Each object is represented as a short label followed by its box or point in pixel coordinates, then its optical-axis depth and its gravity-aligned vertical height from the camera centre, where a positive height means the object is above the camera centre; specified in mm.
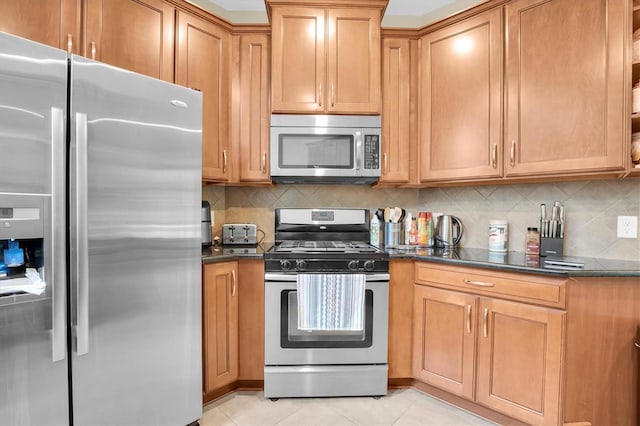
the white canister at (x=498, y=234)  2045 -168
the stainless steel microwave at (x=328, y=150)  2133 +394
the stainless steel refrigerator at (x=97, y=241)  1097 -142
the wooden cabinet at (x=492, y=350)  1511 -766
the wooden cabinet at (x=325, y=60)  2092 +996
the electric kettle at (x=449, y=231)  2311 -169
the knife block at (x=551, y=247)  1867 -228
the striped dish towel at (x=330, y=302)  1847 -558
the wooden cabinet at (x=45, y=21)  1326 +827
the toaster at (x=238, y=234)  2371 -203
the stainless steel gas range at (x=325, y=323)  1854 -687
